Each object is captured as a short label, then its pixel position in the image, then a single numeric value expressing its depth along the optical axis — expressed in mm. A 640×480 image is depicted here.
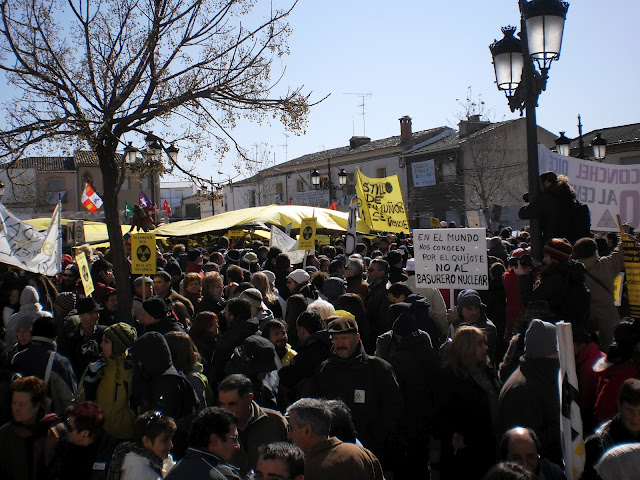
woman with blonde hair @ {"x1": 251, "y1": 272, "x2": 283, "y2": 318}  8297
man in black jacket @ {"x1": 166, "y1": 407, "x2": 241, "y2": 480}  3543
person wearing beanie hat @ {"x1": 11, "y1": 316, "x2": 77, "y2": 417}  5531
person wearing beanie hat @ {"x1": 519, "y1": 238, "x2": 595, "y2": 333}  6004
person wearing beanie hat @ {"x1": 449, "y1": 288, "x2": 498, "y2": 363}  6879
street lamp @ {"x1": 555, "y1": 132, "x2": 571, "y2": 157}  17175
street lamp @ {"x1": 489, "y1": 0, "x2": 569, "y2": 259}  6910
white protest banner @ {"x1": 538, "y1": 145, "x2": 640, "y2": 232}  8461
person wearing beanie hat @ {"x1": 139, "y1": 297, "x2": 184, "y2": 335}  6145
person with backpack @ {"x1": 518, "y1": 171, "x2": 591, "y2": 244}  6996
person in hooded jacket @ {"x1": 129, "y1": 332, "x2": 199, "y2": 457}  4902
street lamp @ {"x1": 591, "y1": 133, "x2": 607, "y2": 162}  18438
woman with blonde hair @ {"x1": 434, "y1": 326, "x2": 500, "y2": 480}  5035
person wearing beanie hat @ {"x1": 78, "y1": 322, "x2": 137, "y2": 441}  5137
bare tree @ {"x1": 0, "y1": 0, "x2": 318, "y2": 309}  7484
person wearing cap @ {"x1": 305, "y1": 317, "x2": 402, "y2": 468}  5039
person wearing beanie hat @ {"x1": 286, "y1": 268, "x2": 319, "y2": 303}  8914
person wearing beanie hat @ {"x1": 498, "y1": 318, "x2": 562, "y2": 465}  4602
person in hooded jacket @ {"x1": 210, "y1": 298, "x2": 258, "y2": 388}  5957
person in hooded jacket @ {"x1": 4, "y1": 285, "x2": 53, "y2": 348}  6887
